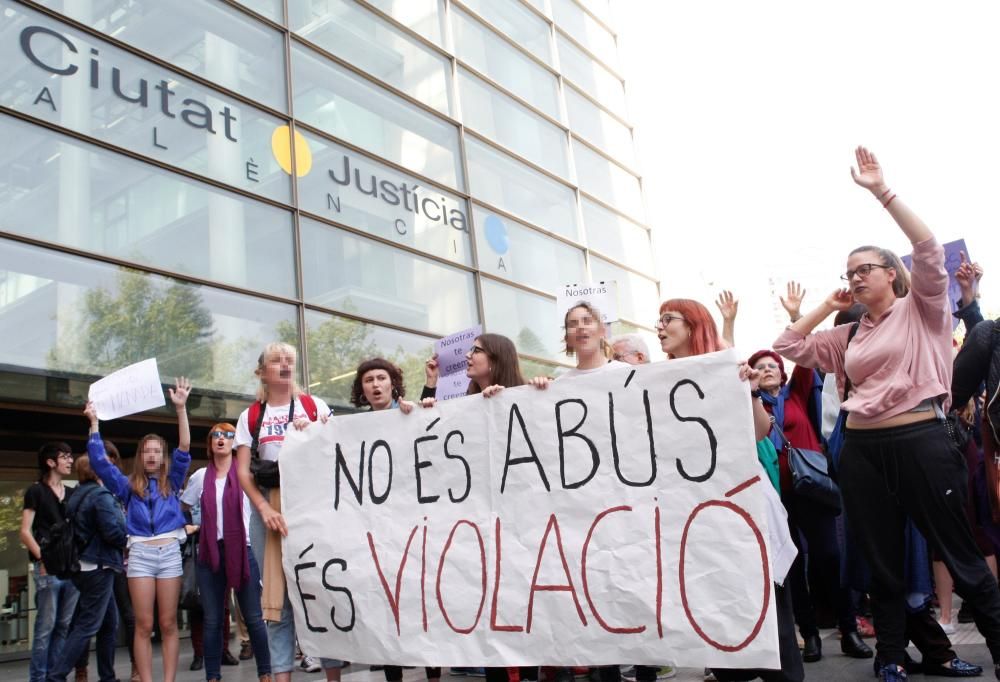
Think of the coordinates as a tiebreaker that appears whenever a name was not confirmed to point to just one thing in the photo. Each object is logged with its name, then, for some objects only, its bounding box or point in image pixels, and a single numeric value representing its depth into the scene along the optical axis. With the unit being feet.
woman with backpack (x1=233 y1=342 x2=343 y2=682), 12.73
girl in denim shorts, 15.15
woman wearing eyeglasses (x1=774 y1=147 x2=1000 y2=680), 10.63
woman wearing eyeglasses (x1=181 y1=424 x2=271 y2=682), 14.74
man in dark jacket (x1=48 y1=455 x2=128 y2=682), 16.20
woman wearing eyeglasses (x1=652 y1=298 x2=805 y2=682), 10.48
